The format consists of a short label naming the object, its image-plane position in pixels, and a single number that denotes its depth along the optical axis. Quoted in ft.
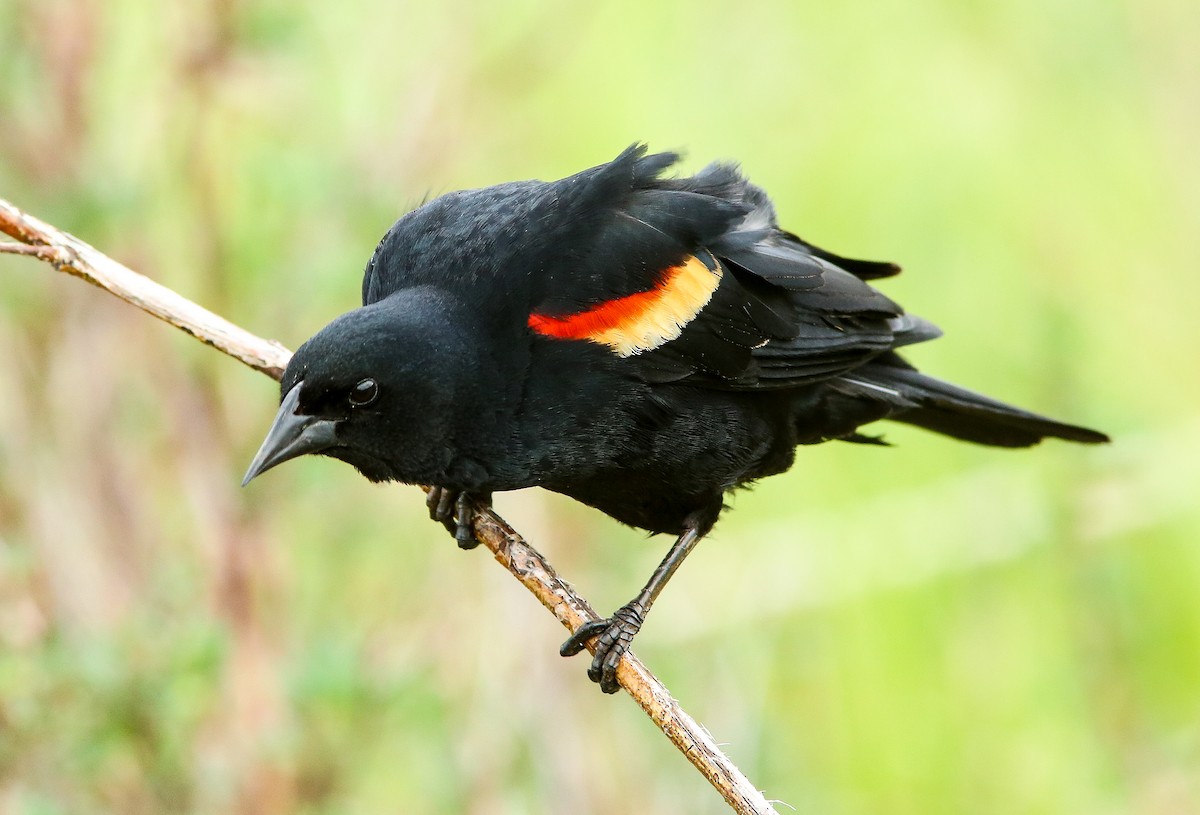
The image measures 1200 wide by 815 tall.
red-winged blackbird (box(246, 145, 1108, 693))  18.88
